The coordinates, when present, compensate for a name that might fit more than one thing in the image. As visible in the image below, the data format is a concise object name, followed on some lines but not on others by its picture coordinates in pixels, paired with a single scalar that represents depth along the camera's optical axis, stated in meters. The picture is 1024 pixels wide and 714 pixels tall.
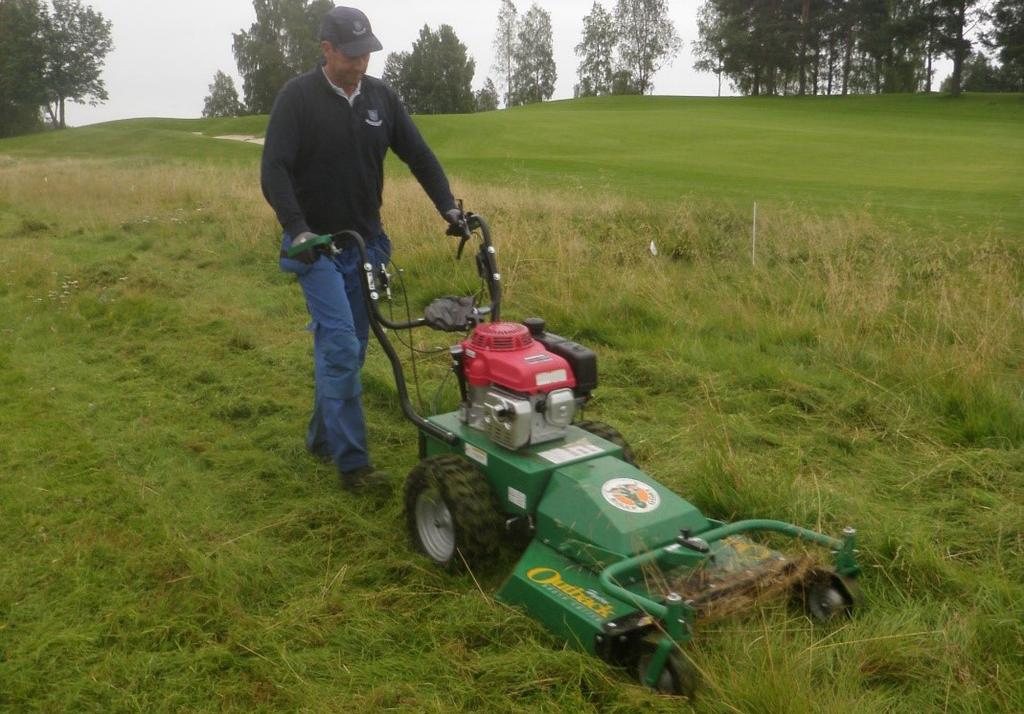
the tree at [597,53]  75.50
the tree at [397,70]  70.38
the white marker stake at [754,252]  8.05
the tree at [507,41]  79.44
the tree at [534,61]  79.44
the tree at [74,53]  59.06
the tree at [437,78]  69.56
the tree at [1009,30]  43.50
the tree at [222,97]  74.12
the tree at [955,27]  46.19
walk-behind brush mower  2.78
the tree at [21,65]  56.16
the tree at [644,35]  73.75
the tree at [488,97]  81.31
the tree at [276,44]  61.19
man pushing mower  4.10
